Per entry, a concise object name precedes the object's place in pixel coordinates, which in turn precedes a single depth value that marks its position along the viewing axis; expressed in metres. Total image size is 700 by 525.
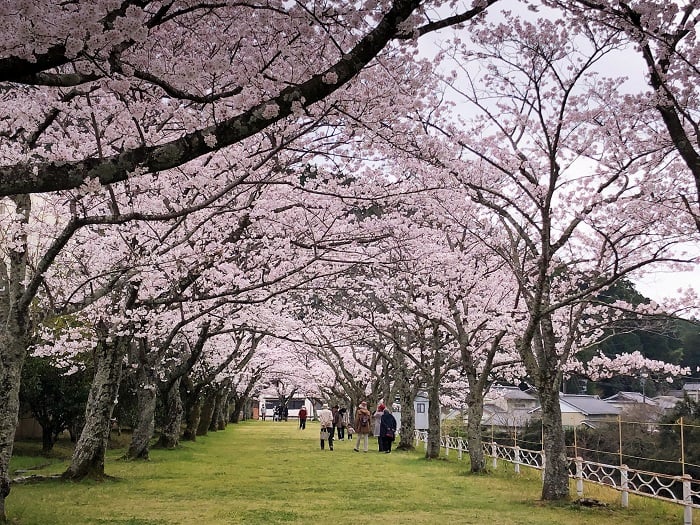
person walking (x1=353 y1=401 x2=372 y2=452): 21.39
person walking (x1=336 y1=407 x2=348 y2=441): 29.77
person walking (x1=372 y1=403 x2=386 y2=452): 20.71
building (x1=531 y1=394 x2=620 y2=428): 38.75
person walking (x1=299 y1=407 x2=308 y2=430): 37.53
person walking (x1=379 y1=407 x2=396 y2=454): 20.70
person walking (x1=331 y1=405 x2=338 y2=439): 27.39
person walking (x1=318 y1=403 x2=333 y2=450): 23.22
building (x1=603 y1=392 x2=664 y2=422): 26.17
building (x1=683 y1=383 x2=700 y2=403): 48.18
